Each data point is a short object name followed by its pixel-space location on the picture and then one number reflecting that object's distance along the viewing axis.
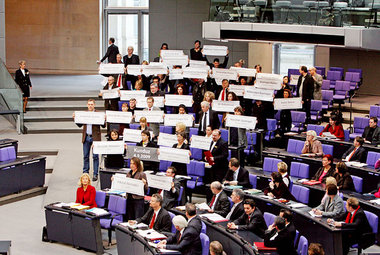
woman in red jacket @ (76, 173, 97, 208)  12.22
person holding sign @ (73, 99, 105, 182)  15.02
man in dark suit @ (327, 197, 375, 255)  10.55
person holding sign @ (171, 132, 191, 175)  13.56
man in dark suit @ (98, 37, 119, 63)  20.57
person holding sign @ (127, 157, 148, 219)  12.12
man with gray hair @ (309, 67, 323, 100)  18.38
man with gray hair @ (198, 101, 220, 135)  15.56
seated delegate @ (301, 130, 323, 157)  14.22
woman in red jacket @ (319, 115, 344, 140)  15.55
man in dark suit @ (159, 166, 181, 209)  12.23
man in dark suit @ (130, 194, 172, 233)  10.88
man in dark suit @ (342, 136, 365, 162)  13.71
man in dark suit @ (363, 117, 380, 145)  14.84
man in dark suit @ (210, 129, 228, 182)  13.84
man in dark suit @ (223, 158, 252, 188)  12.66
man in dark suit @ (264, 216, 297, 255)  9.70
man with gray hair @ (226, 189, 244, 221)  11.16
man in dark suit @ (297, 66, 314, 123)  17.88
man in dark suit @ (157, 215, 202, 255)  9.84
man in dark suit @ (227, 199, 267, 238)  10.55
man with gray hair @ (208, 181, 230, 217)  11.46
